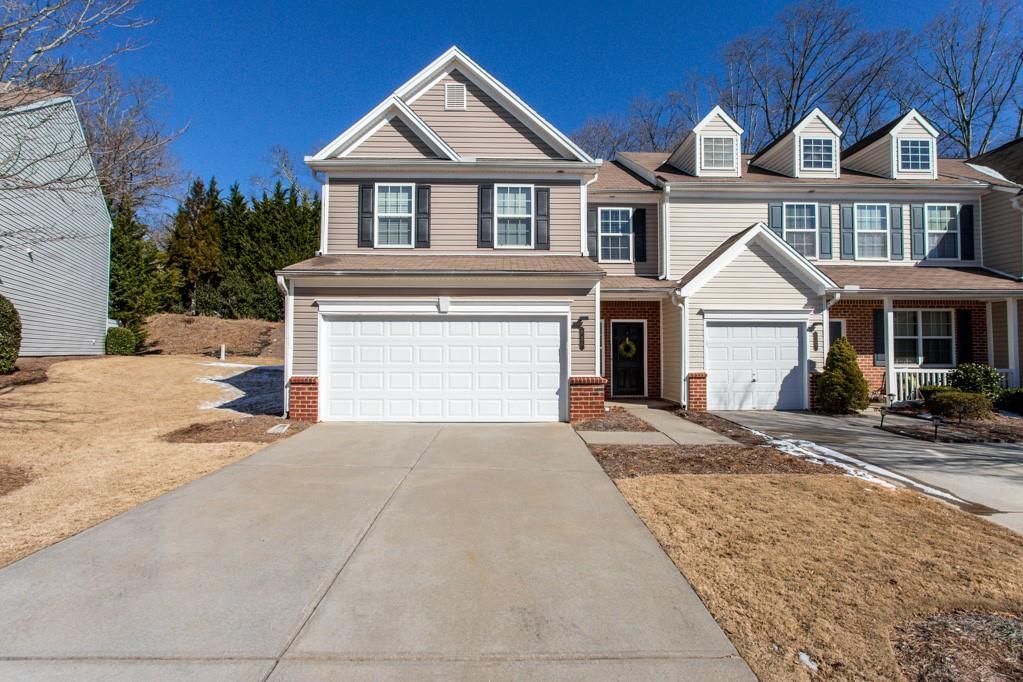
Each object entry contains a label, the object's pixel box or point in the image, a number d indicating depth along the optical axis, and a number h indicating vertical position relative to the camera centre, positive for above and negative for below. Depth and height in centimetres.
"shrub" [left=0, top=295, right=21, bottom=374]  1283 +41
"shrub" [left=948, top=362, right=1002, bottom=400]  1280 -68
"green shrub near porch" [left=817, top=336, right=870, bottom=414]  1167 -72
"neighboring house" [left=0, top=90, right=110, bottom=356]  1519 +304
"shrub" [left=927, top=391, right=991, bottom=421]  1076 -110
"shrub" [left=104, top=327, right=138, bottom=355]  1995 +41
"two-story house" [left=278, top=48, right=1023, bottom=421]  1046 +206
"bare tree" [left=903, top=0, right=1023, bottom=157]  2630 +1277
